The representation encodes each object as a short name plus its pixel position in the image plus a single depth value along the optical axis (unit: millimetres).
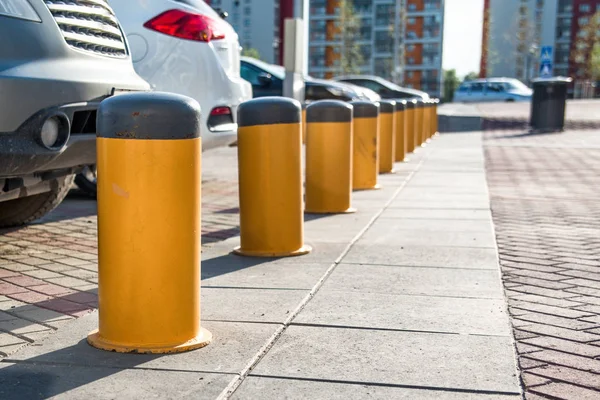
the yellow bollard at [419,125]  16672
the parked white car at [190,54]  7234
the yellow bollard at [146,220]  3398
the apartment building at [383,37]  118250
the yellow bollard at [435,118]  21889
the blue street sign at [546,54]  25984
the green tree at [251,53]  117938
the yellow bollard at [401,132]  12977
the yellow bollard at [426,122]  18484
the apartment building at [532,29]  105688
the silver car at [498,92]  53062
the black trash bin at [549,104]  23344
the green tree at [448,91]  64194
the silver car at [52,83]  4285
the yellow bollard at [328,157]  7383
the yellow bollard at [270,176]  5398
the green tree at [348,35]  100062
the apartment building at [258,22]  130750
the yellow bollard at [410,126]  15039
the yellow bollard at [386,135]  11125
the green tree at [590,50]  76812
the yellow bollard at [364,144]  9000
